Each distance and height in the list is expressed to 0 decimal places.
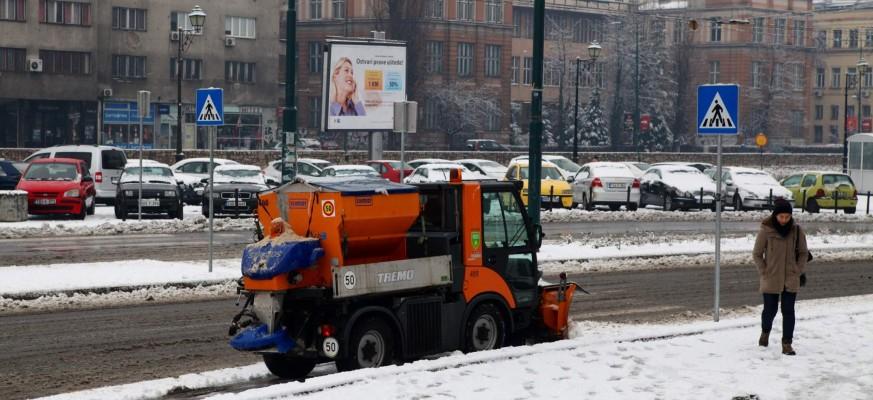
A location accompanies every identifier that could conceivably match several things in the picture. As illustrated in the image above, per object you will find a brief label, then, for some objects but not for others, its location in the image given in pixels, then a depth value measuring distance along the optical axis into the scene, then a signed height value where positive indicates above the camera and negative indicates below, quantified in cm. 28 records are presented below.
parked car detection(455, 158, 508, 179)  4953 -94
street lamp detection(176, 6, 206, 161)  4375 +373
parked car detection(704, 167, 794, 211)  4494 -136
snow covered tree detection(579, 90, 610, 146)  10744 +141
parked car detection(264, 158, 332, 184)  4594 -102
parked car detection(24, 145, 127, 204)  3956 -79
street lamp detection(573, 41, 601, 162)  5647 +382
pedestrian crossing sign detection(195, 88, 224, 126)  2161 +45
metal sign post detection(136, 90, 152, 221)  3606 +86
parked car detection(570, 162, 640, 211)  4381 -134
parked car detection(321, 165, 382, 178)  4235 -98
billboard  5200 +209
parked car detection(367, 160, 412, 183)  4817 -99
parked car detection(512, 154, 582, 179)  5362 -84
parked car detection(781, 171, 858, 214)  4631 -144
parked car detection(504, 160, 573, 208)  4312 -134
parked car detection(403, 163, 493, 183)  4438 -104
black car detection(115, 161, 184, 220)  3450 -152
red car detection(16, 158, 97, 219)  3394 -131
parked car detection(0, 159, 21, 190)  4188 -130
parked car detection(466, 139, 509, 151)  9250 -20
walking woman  1391 -113
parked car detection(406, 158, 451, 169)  5451 -88
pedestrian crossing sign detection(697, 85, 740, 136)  1602 +43
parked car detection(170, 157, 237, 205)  4191 -120
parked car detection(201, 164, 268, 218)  3600 -151
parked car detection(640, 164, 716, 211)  4509 -138
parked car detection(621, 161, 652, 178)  5021 -92
